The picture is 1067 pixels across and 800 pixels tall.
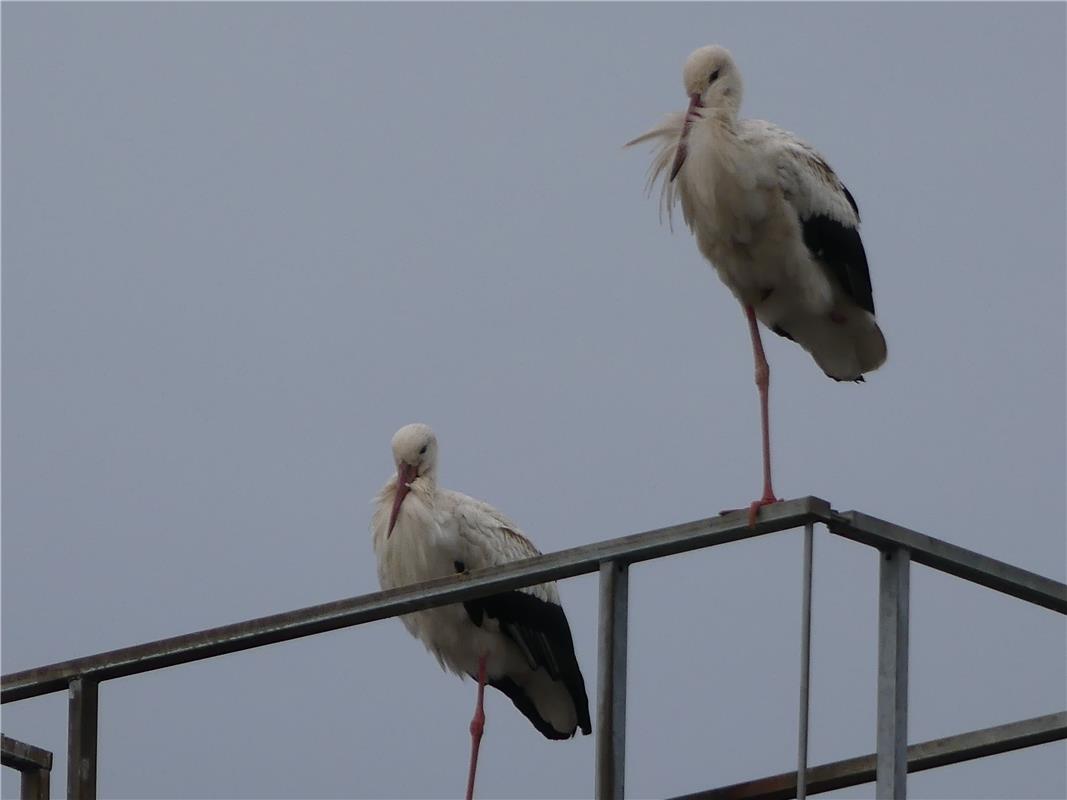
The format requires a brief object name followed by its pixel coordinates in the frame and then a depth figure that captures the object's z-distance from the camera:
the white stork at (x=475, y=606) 26.80
